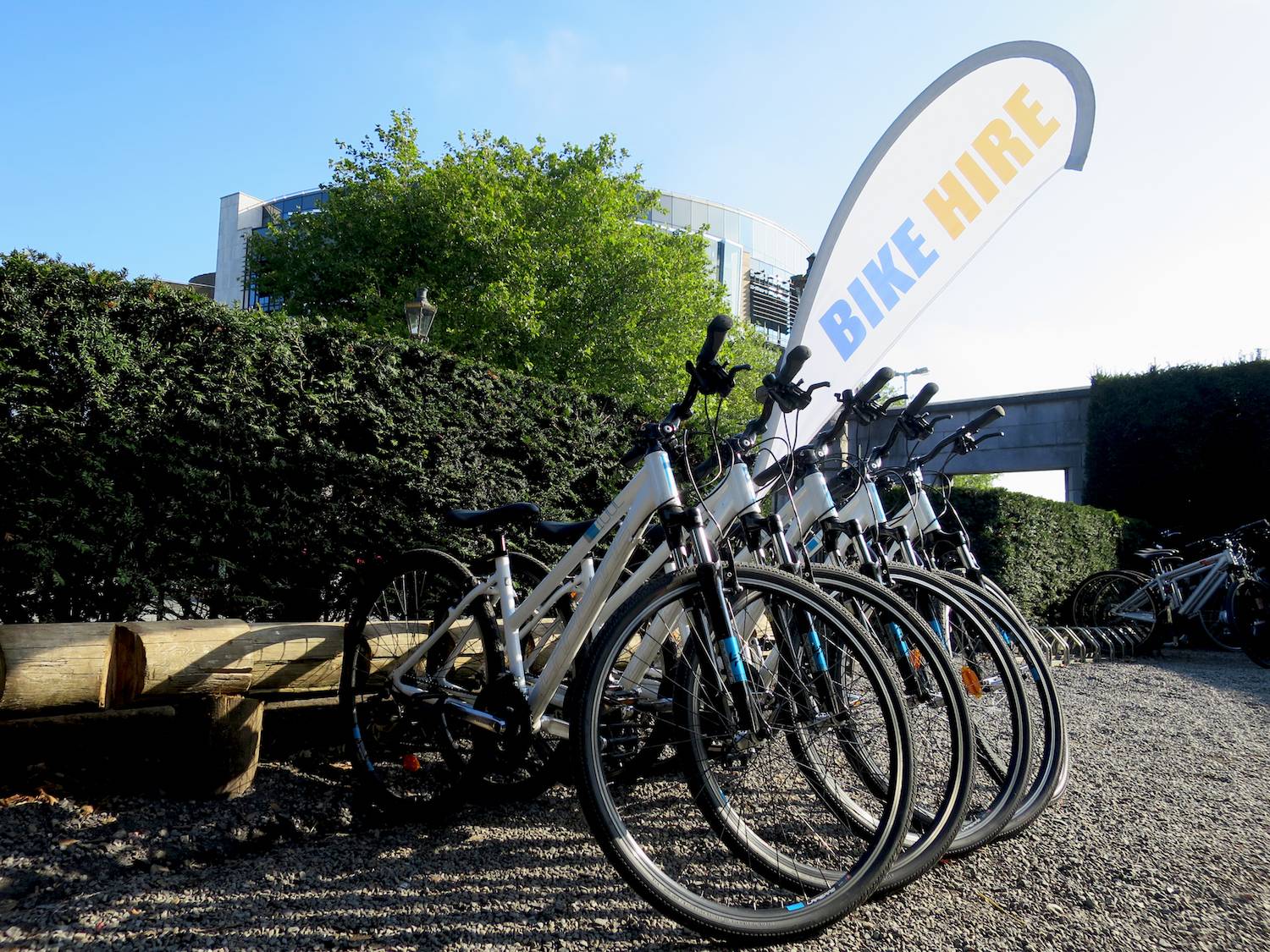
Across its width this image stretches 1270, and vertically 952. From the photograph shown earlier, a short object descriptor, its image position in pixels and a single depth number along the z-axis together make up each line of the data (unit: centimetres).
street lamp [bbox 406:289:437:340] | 1186
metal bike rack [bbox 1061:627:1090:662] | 874
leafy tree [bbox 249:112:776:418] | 1939
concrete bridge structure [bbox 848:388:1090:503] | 1670
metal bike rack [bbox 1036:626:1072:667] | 848
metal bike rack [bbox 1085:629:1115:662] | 915
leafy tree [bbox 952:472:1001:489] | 3196
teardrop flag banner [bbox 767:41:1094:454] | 593
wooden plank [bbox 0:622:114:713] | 254
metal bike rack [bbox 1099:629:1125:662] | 933
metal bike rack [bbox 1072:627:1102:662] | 891
